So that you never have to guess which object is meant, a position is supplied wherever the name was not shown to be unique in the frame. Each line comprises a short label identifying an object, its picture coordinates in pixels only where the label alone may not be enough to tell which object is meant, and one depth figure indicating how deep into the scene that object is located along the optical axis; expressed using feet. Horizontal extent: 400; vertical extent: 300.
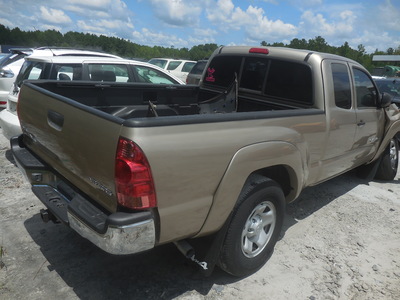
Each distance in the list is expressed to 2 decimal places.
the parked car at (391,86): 27.53
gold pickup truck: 6.91
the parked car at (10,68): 23.77
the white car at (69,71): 17.16
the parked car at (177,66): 51.54
